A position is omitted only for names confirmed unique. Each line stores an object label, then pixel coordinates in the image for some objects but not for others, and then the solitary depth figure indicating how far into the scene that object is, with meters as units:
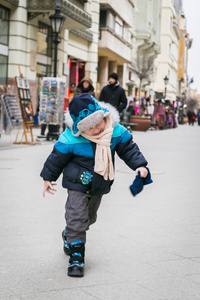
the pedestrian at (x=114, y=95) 15.55
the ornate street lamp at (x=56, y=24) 16.47
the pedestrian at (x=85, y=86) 11.72
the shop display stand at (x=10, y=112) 13.71
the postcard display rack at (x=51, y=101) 16.67
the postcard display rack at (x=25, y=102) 15.16
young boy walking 3.83
